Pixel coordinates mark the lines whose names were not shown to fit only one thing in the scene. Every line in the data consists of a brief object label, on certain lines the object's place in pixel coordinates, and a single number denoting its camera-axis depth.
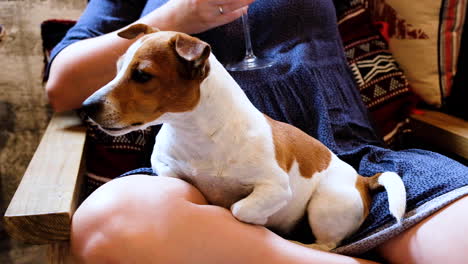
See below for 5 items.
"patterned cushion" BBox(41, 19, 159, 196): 1.08
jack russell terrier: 0.69
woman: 0.69
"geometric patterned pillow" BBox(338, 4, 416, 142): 1.27
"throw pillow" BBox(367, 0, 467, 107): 1.33
